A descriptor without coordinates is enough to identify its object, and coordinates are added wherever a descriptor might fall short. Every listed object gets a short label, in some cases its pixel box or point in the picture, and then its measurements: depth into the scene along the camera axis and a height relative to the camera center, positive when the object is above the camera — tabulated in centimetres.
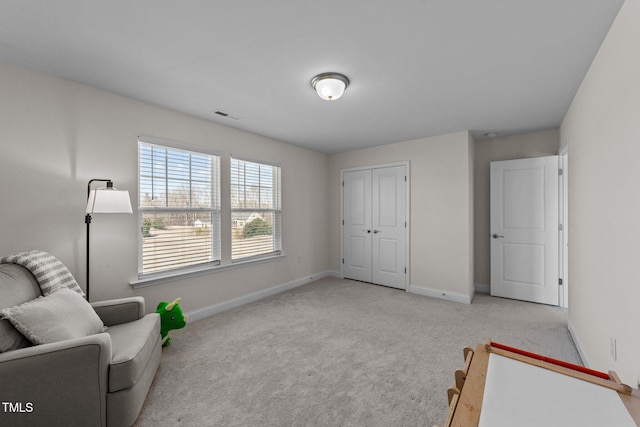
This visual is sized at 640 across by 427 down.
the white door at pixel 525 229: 380 -25
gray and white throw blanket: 192 -42
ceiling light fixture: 232 +112
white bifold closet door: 465 -24
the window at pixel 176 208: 297 +6
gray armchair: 140 -91
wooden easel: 94 -69
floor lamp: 224 +10
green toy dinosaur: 261 -103
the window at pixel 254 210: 388 +4
